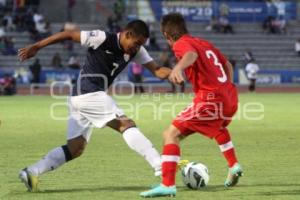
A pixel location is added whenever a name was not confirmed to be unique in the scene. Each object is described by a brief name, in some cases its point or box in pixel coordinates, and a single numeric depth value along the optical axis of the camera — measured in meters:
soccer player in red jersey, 17.95
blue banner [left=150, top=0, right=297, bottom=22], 95.50
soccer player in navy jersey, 18.75
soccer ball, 19.31
